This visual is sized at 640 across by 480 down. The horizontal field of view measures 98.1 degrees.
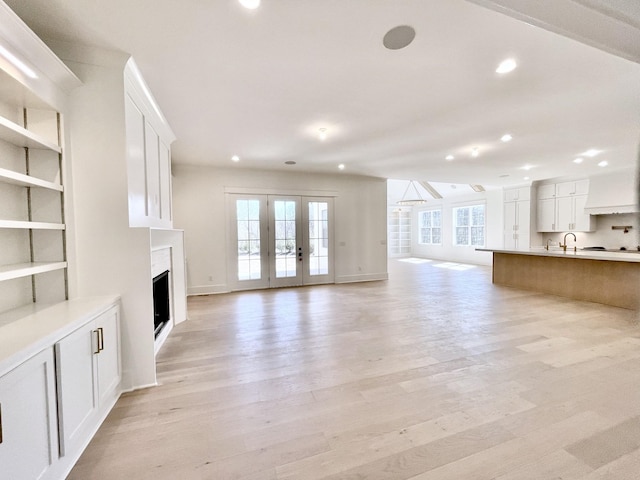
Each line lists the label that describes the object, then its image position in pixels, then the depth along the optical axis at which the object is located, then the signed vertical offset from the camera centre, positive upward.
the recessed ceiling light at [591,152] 5.12 +1.47
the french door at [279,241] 6.19 -0.17
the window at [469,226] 10.26 +0.21
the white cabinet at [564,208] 7.48 +0.64
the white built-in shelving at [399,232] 13.27 +0.00
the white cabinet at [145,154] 2.43 +0.86
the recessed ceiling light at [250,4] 1.74 +1.46
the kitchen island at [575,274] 4.49 -0.85
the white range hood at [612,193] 6.62 +0.90
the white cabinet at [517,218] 8.53 +0.40
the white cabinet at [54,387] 1.19 -0.80
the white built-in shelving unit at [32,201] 1.78 +0.25
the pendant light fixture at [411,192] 11.71 +1.73
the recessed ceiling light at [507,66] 2.38 +1.45
